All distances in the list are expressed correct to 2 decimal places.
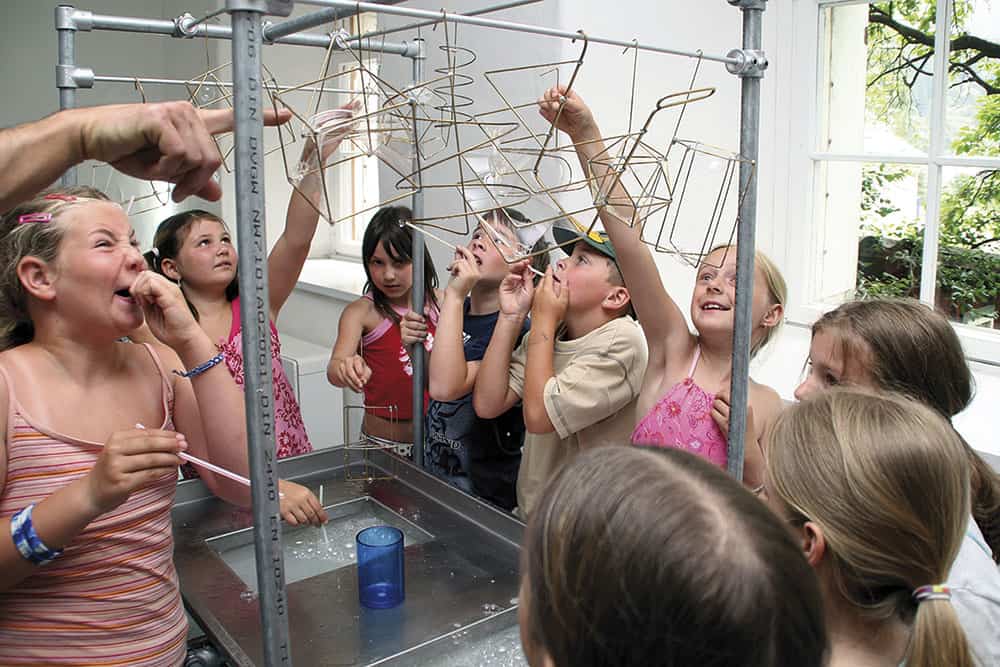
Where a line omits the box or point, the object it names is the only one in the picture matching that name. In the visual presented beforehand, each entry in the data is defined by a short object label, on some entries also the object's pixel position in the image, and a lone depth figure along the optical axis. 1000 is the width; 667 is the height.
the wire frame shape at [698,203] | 2.20
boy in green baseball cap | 1.57
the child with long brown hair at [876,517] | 0.84
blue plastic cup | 1.18
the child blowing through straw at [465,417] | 1.77
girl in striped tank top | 0.98
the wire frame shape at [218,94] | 0.90
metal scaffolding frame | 0.76
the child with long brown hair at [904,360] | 1.16
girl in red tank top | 2.03
